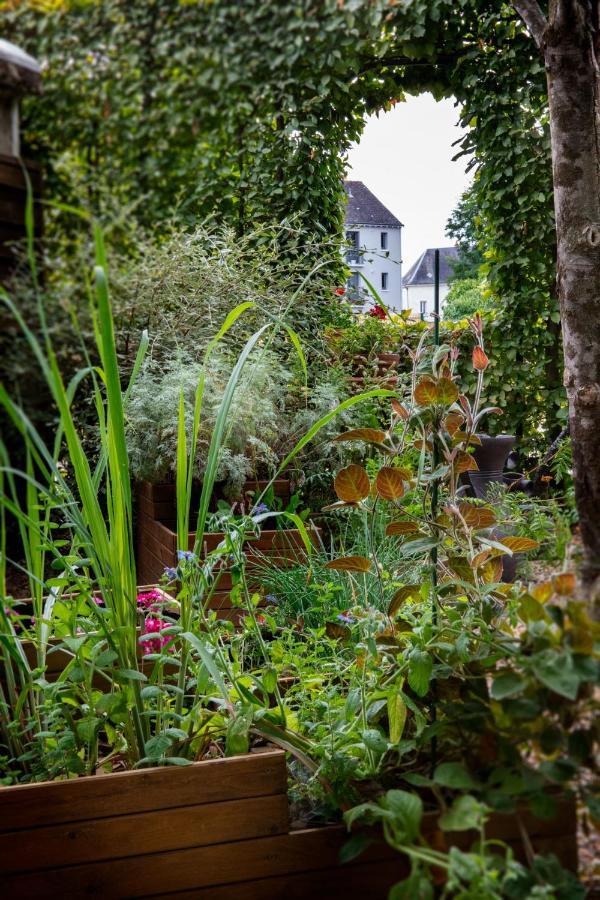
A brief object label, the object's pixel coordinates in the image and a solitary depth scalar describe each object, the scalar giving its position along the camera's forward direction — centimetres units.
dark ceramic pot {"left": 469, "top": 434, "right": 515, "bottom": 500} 288
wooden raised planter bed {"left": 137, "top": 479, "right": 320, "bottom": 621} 234
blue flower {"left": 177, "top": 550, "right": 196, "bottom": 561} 120
